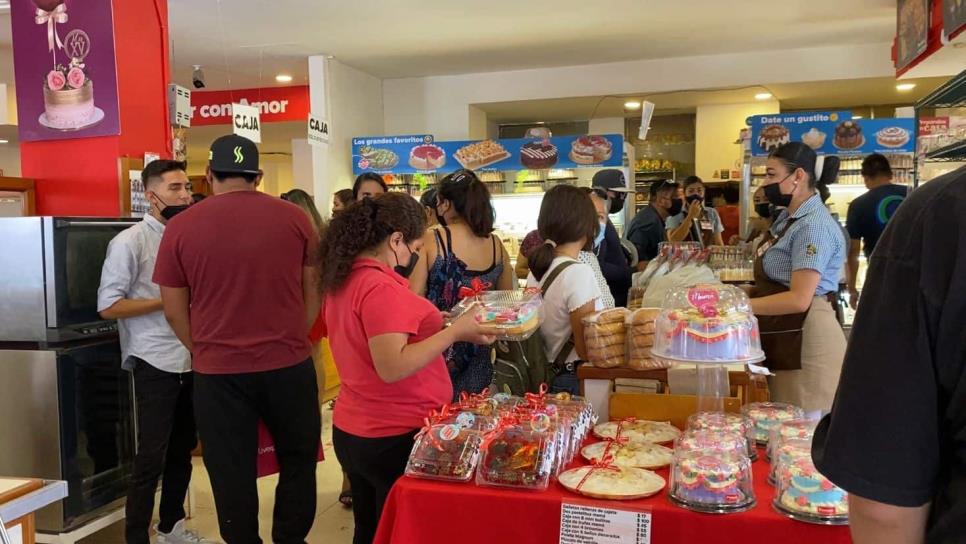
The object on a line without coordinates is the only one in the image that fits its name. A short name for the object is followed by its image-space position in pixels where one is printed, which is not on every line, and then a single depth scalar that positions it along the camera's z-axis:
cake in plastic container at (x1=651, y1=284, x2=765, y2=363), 2.10
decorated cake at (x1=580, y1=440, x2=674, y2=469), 2.06
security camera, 8.14
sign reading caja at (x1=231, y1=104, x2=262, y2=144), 5.71
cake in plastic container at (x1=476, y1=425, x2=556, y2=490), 1.90
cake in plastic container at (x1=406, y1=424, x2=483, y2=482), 1.94
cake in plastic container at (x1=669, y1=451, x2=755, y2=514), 1.73
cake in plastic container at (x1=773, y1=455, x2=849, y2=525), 1.66
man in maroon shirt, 2.75
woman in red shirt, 2.09
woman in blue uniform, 3.04
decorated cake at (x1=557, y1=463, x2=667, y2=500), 1.81
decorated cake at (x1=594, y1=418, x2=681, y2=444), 2.26
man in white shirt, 3.26
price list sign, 1.74
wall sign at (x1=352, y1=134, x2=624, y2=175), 8.27
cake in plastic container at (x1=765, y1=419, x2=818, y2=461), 1.96
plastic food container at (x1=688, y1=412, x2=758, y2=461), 2.08
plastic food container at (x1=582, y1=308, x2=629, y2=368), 2.51
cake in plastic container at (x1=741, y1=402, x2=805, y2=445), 2.18
